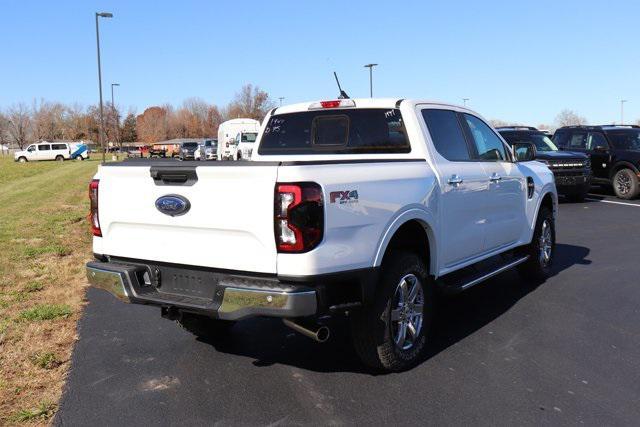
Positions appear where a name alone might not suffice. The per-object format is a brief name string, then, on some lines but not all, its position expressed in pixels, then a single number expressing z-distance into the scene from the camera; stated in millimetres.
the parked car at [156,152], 61528
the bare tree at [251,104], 77438
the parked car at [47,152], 59656
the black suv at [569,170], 14109
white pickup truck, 3430
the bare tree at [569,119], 104250
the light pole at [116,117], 73625
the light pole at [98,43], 35562
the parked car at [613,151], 15281
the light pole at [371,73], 48750
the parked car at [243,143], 31311
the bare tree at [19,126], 106788
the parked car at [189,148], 52994
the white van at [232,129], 38997
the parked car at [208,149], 48609
